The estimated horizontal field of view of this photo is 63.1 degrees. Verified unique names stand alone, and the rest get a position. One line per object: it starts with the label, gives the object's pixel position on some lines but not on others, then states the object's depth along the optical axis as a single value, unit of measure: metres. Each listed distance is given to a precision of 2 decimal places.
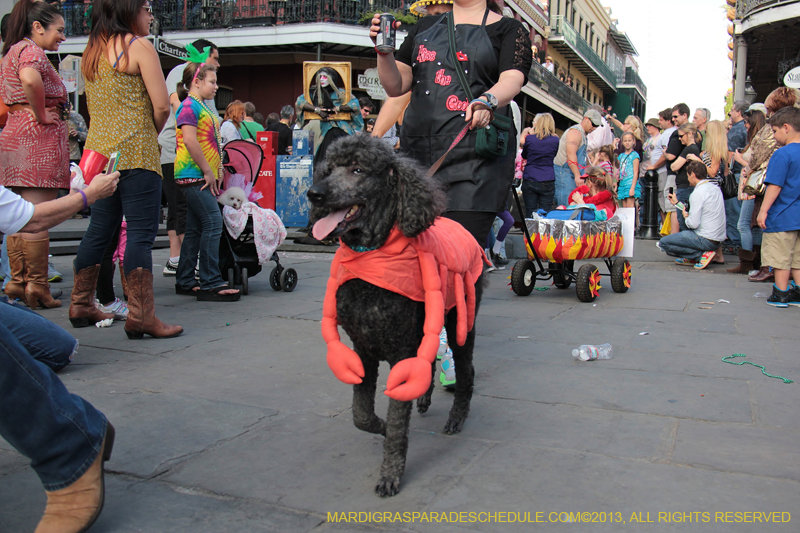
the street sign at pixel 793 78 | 13.41
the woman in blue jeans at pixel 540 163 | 9.39
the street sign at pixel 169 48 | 9.04
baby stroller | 6.21
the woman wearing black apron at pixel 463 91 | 3.36
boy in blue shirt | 5.98
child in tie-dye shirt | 5.40
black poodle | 2.26
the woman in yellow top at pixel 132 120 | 4.24
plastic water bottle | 4.08
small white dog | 6.21
